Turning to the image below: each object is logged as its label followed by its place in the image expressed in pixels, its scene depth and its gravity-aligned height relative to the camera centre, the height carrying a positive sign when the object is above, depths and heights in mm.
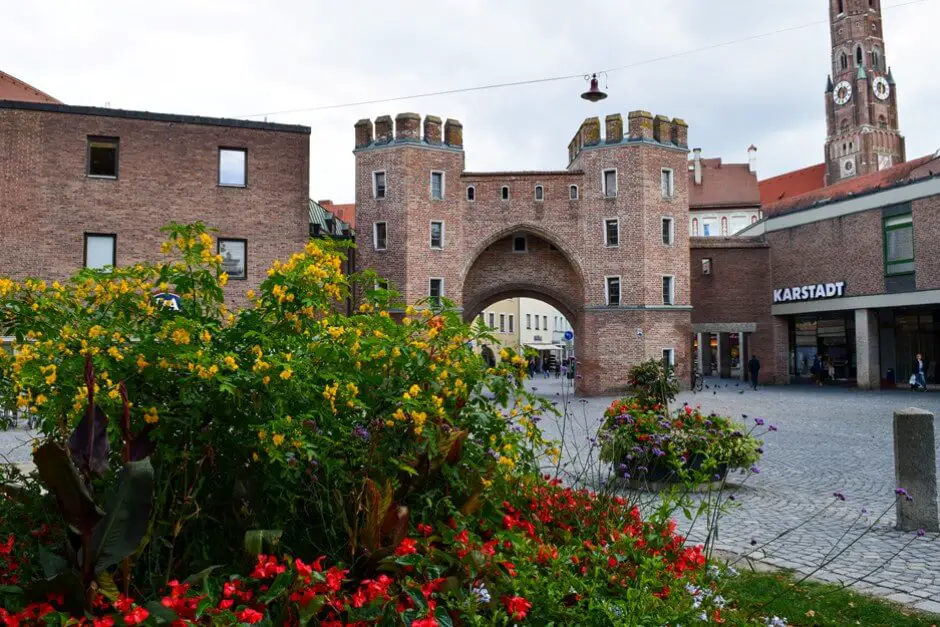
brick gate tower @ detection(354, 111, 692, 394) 33344 +6250
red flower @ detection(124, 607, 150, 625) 2549 -922
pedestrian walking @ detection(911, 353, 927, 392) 30361 -1213
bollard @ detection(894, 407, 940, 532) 7004 -1195
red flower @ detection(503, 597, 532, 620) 3105 -1107
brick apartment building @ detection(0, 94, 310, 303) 24078 +5913
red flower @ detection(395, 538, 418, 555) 3216 -867
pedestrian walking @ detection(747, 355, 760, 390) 34938 -865
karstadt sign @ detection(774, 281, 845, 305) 35188 +2931
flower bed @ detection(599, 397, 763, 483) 8137 -999
